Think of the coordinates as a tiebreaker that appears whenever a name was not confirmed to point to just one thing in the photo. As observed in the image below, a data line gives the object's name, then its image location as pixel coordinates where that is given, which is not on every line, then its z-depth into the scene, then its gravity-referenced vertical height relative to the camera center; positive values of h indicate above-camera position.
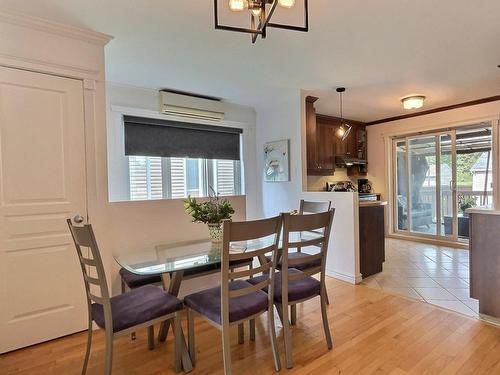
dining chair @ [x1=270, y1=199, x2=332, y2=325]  2.51 -0.31
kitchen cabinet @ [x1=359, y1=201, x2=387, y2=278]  3.52 -0.68
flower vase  2.41 -0.37
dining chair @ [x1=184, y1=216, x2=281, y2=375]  1.63 -0.70
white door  2.14 -0.10
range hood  5.41 +0.40
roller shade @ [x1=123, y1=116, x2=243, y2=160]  3.80 +0.67
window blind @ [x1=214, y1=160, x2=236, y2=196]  4.62 +0.14
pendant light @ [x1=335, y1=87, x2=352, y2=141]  3.93 +1.14
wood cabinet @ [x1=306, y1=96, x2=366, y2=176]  4.24 +0.72
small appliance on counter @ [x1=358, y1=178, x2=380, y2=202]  5.92 -0.12
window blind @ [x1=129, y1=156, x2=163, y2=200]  3.86 +0.13
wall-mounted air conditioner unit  3.88 +1.10
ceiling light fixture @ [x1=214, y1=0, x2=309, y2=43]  1.54 +0.93
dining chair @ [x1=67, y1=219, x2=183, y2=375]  1.60 -0.72
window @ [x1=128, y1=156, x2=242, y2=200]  3.91 +0.14
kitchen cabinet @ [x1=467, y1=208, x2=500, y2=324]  2.41 -0.67
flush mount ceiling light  4.24 +1.15
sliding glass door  4.89 +0.01
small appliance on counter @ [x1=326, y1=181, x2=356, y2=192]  5.27 -0.06
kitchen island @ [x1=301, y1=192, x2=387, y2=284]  3.41 -0.63
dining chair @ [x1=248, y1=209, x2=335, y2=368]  1.89 -0.64
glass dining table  1.88 -0.51
